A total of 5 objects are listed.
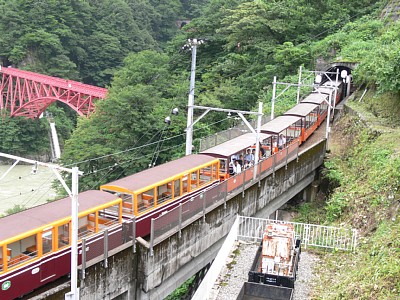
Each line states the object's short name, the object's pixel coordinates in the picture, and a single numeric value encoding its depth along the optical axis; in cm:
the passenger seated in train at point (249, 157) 2047
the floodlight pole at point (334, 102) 3209
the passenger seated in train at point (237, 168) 1925
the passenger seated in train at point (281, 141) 2355
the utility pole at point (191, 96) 1911
